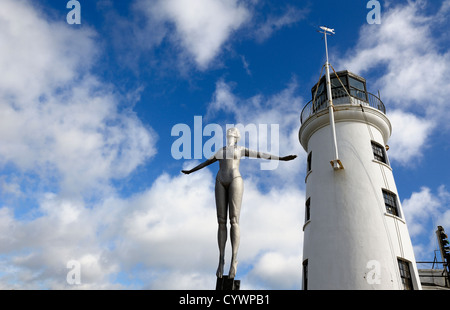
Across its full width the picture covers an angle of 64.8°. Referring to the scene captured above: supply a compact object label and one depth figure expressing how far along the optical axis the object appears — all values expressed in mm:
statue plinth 7351
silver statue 8055
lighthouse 16828
